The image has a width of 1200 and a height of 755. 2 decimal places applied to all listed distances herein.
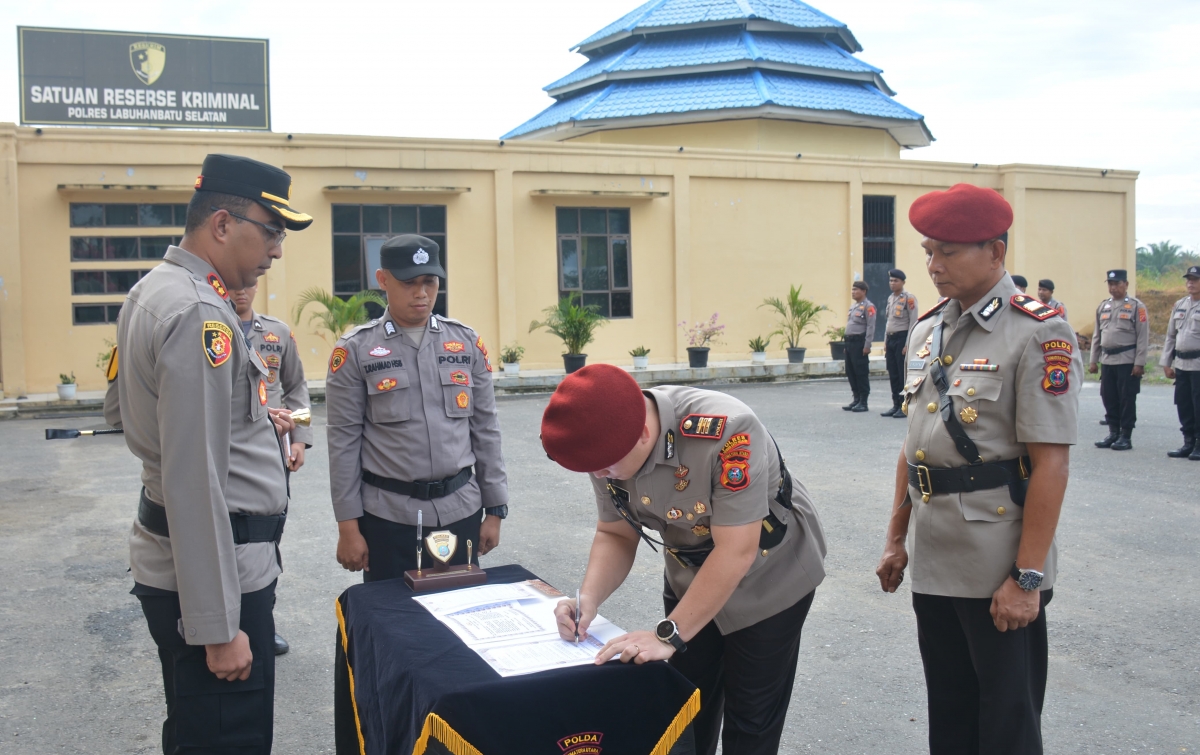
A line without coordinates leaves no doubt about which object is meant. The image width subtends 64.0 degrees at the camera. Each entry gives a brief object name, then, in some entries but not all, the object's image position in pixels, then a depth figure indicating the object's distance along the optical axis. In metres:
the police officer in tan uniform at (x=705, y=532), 2.26
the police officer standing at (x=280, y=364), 4.54
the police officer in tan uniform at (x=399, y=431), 3.56
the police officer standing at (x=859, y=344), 13.45
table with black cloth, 2.08
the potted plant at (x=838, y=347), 20.67
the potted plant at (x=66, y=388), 15.36
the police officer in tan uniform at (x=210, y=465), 2.28
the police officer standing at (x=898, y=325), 13.07
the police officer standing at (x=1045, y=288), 12.74
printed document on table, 2.28
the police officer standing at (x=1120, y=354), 10.05
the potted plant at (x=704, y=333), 20.34
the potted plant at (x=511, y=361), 18.00
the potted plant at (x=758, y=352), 20.00
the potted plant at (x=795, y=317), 20.10
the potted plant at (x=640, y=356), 19.02
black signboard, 17.61
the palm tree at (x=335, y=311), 16.66
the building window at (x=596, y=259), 19.89
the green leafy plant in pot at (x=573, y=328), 18.17
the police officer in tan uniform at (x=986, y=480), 2.64
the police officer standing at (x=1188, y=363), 9.41
